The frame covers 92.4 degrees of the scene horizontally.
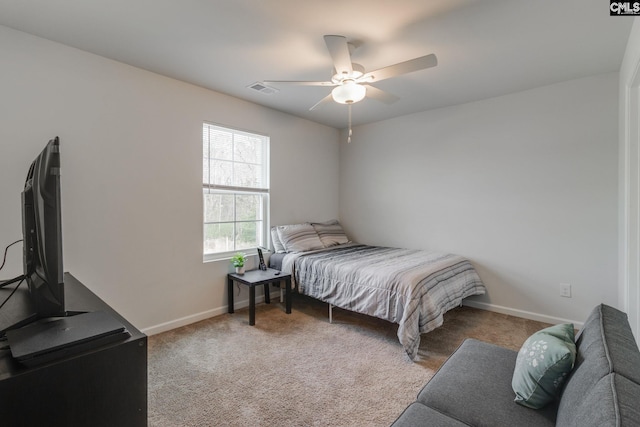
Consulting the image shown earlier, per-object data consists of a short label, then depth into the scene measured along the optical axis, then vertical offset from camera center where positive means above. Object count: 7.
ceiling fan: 2.00 +0.98
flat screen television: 1.04 -0.09
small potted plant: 3.38 -0.59
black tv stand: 0.82 -0.52
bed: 2.51 -0.66
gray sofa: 0.86 -0.73
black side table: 3.09 -0.75
